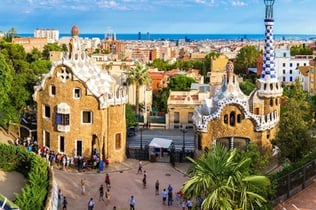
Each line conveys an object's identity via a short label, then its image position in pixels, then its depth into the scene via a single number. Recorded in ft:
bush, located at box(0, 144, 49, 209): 81.41
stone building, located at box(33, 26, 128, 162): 131.54
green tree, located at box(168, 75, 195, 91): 247.91
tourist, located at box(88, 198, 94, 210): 95.71
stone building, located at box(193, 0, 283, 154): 127.13
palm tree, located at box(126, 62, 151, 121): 200.44
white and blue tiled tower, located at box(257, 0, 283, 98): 136.05
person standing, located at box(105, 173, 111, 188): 112.21
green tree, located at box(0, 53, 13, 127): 137.80
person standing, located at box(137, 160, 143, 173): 124.21
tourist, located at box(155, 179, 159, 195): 109.40
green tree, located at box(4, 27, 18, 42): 318.12
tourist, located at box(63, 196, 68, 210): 97.35
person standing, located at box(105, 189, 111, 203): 104.22
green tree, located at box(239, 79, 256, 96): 226.38
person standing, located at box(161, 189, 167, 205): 102.02
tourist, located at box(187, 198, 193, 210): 94.65
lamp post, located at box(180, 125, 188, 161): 136.83
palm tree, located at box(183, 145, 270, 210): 74.30
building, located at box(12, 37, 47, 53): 357.73
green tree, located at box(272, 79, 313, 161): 111.14
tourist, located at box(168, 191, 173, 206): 101.50
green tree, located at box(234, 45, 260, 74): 404.77
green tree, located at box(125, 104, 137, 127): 165.89
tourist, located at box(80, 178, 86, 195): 108.47
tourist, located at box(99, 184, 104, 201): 104.95
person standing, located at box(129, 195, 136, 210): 97.60
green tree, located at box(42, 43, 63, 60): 305.53
